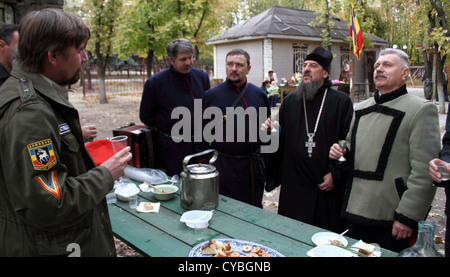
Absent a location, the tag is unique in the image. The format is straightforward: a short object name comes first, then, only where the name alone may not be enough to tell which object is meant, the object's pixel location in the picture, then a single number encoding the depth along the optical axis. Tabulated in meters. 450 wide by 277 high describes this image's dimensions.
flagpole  10.40
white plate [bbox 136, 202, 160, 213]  2.52
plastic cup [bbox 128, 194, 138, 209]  2.69
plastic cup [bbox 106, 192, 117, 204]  2.73
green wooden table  1.97
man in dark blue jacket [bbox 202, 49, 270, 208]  3.52
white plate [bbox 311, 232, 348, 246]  1.97
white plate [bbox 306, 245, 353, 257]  1.81
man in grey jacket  2.31
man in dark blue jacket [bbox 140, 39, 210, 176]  4.07
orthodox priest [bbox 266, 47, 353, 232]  3.11
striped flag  9.29
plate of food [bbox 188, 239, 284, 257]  1.83
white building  16.78
